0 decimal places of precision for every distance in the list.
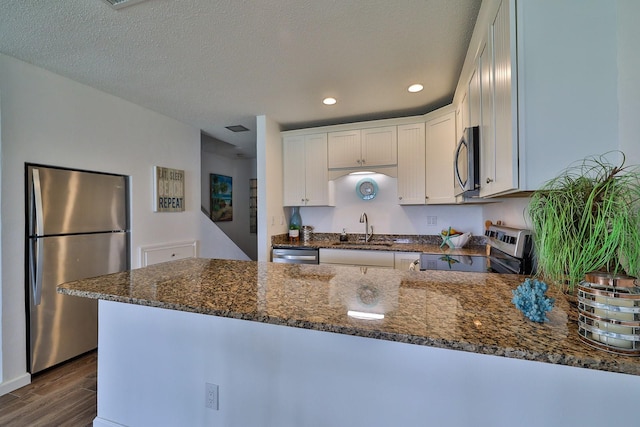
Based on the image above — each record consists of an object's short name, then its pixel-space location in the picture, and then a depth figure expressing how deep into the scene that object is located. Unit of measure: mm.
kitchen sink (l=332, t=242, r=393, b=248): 3576
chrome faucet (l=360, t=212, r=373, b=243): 3874
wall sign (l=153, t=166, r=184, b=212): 3361
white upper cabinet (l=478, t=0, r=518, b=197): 1170
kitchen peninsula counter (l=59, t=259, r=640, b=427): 816
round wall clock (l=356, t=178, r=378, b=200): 3859
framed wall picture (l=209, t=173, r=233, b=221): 5457
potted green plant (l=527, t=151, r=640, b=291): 740
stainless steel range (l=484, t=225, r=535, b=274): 1646
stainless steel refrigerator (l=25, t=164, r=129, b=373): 2309
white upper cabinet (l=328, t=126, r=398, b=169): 3500
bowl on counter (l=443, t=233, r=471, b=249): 3211
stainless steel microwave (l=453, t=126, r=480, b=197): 1772
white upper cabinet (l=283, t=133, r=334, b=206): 3770
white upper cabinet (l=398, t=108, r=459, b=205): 3129
